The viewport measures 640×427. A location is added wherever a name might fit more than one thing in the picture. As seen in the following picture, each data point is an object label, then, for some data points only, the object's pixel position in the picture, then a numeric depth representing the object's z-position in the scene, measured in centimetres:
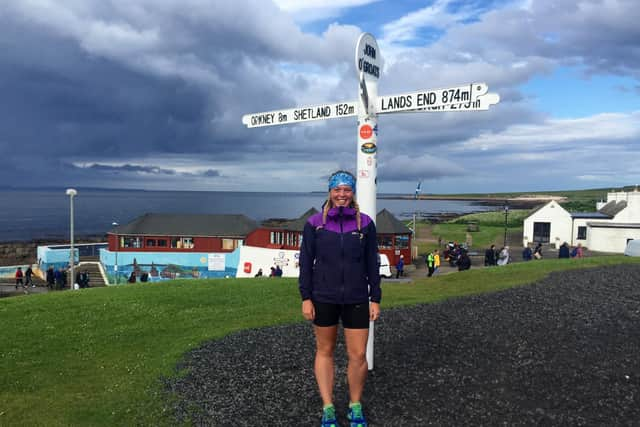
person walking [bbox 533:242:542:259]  3508
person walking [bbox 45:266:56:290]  3564
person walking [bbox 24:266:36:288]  4266
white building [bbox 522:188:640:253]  4444
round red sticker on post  660
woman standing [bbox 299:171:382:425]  496
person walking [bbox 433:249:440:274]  2836
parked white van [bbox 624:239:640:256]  2559
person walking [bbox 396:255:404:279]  3175
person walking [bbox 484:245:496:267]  3015
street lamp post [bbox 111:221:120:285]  5025
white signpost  620
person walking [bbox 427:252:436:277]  2795
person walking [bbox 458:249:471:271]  2614
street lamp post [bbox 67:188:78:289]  3136
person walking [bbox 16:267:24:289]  4411
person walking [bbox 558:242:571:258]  2922
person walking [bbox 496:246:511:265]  2916
